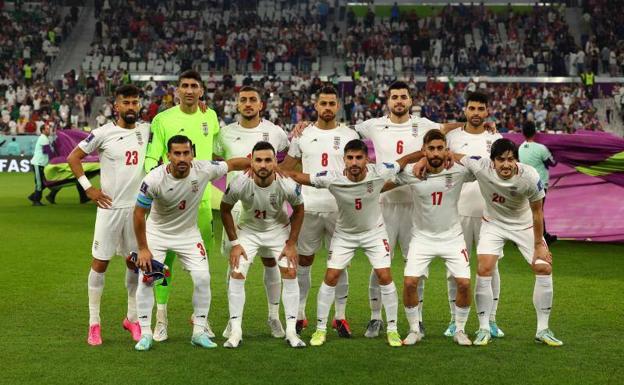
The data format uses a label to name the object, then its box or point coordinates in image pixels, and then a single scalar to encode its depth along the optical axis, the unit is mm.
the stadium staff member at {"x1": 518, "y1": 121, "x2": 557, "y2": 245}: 14531
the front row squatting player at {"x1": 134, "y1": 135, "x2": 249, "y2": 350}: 8047
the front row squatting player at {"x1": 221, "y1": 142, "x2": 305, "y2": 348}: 8352
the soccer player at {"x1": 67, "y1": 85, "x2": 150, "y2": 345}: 8586
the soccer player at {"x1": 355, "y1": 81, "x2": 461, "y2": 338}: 8867
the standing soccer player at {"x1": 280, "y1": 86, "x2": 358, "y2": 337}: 8805
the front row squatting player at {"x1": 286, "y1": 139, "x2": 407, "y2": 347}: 8383
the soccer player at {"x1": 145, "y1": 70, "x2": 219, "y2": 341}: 8844
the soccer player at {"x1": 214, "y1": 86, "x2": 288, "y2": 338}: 8758
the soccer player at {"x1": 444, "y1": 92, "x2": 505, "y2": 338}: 8789
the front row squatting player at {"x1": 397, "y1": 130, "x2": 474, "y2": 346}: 8383
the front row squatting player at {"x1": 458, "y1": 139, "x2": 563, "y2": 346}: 8281
